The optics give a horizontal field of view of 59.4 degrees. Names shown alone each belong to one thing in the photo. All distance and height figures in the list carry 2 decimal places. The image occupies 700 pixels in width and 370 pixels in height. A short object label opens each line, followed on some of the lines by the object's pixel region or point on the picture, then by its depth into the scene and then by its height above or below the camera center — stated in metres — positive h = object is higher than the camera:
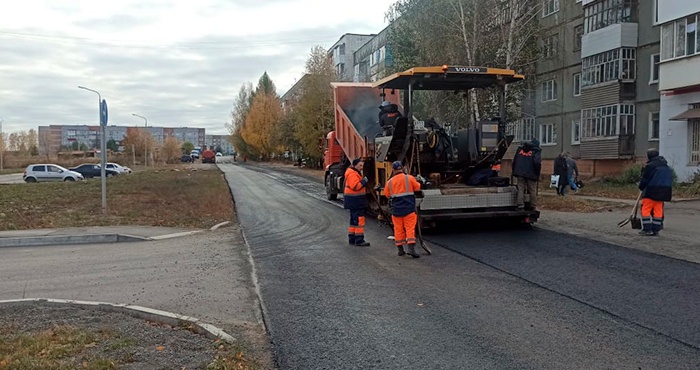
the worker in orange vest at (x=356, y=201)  10.91 -0.73
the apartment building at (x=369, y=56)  53.12 +11.44
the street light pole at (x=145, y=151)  71.62 +0.82
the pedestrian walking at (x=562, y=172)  20.80 -0.32
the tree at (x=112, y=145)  110.94 +2.32
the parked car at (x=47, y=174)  42.34 -1.18
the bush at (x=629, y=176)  24.58 -0.52
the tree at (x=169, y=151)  84.38 +1.00
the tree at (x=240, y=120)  101.00 +6.67
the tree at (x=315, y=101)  46.22 +4.47
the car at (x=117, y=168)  50.89 -0.88
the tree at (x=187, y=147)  143.00 +2.76
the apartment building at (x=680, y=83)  22.16 +2.95
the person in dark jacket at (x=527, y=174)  12.09 -0.23
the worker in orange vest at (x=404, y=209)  9.59 -0.78
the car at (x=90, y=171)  49.28 -1.09
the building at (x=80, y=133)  166.62 +6.98
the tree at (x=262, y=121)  80.62 +5.09
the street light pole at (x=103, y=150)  14.78 +0.18
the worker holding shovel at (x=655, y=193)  11.28 -0.55
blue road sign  14.68 +1.08
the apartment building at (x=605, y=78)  26.78 +3.98
